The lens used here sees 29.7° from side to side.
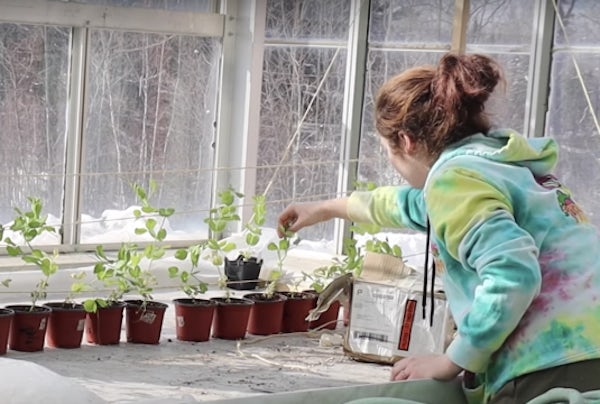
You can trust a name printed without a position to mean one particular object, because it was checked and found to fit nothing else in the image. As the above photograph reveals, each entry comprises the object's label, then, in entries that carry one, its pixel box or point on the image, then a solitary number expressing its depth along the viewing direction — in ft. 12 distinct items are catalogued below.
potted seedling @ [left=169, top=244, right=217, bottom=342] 13.60
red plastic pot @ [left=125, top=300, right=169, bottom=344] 13.34
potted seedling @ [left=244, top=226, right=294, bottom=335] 14.32
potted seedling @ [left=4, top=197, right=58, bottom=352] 12.46
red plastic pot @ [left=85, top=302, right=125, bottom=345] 13.10
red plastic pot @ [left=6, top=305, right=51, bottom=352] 12.47
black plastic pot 17.42
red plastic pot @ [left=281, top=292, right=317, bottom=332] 14.60
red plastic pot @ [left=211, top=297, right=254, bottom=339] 13.89
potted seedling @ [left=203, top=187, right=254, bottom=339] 13.70
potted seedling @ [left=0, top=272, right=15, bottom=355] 12.29
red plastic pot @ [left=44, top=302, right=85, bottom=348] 12.80
